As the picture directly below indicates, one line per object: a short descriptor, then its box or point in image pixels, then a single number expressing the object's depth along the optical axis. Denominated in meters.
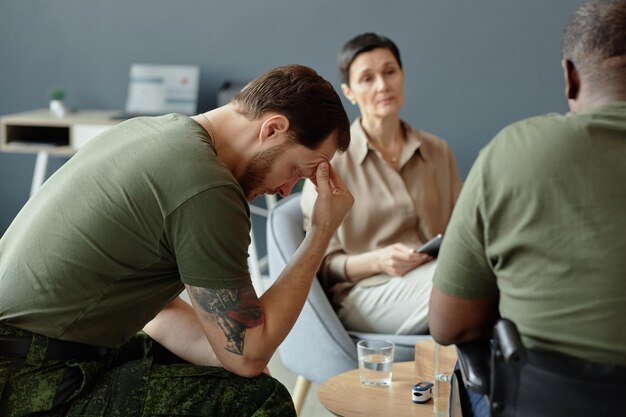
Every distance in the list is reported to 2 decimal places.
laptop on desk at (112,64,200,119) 4.14
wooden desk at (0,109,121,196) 4.02
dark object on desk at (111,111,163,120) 4.08
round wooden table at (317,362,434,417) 1.93
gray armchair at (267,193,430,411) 2.55
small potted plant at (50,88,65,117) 4.15
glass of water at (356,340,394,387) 2.09
